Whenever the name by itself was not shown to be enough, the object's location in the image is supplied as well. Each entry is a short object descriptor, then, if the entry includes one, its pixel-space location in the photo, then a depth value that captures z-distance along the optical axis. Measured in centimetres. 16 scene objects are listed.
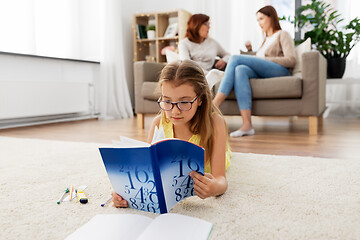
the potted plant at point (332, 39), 292
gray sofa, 201
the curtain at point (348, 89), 315
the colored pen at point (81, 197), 83
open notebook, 59
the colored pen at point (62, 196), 83
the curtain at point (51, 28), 259
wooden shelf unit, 367
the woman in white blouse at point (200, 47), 242
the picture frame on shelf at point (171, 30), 369
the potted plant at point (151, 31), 380
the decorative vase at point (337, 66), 298
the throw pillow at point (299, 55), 238
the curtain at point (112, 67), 346
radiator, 252
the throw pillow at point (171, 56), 245
